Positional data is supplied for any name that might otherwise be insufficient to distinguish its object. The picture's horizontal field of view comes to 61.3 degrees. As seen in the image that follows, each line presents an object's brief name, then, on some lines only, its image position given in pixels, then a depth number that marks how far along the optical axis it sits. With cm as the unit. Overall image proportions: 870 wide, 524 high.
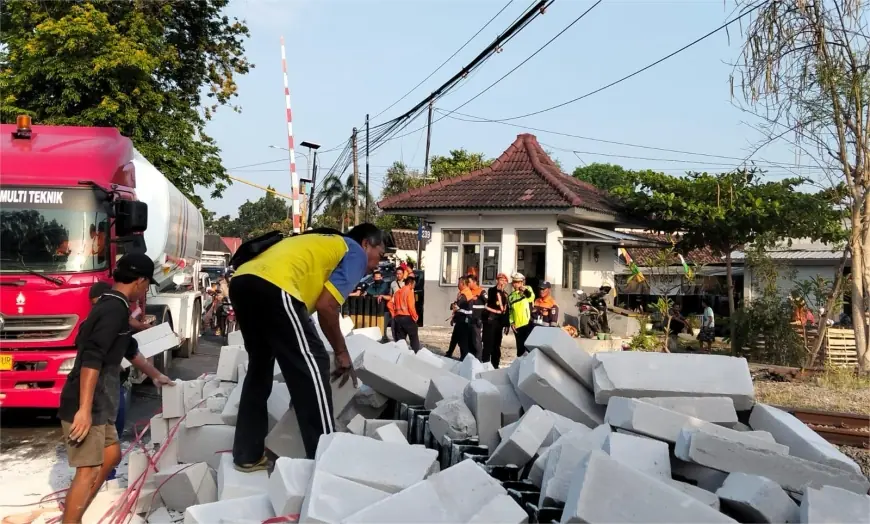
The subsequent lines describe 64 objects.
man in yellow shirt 417
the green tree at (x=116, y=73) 1762
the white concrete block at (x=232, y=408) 491
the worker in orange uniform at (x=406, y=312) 1184
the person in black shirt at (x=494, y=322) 1127
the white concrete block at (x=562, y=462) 338
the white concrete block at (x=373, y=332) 826
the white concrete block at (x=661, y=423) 386
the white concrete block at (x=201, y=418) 486
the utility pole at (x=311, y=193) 2925
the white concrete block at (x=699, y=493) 323
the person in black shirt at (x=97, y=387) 396
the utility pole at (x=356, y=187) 3262
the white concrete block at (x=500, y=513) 304
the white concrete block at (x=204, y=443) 486
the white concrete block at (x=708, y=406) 426
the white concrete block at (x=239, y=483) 396
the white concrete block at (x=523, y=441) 399
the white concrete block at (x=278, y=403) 473
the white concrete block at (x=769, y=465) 352
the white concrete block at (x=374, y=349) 554
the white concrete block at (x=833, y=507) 299
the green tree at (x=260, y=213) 8525
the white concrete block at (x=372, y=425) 463
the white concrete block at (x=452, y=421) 448
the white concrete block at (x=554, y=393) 462
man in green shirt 1073
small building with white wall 1778
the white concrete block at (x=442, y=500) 308
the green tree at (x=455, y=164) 3400
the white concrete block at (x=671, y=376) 441
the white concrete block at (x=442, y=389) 503
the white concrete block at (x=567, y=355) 480
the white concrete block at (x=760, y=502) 315
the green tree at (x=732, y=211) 1596
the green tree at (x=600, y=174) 6308
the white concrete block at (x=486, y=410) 454
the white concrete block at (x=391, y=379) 501
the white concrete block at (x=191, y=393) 548
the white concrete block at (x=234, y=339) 750
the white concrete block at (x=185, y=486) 430
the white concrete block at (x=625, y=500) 293
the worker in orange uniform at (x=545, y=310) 1119
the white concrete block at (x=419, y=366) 553
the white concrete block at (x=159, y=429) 529
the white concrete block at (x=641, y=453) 355
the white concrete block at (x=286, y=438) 445
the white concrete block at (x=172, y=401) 520
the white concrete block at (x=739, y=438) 369
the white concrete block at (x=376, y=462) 346
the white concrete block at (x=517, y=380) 489
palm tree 4378
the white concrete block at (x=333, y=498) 313
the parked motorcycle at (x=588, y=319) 1603
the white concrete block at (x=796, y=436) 380
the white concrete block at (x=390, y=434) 420
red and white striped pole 1428
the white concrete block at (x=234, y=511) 341
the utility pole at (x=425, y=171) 1942
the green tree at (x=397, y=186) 4138
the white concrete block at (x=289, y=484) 332
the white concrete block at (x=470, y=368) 620
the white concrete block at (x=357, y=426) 469
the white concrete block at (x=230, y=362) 624
